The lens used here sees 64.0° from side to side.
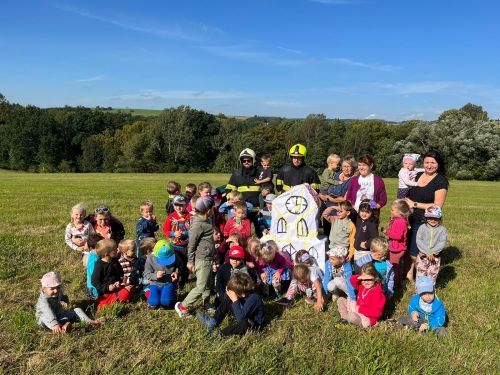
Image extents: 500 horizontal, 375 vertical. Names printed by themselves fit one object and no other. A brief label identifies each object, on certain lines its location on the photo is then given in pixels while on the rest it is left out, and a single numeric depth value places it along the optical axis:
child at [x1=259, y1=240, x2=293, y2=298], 6.38
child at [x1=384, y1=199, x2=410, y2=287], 6.70
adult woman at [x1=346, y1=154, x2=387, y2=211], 7.09
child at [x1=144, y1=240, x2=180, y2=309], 5.73
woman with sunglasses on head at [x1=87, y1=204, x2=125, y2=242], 7.13
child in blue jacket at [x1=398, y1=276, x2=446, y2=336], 5.23
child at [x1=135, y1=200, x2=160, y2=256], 7.53
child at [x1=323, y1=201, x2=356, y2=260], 6.85
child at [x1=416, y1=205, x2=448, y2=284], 6.36
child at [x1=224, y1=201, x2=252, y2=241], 7.01
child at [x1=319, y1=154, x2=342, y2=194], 8.36
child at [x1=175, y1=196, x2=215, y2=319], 5.82
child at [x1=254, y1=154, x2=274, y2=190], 8.34
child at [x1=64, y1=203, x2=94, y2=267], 7.14
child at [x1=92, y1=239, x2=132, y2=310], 5.71
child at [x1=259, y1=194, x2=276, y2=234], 8.02
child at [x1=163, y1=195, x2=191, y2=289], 7.02
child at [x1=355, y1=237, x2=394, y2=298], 6.00
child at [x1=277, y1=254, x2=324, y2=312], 6.09
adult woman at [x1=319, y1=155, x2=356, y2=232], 7.70
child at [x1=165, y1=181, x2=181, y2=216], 8.19
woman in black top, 6.75
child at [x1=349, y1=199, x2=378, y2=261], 6.53
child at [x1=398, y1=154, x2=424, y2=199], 7.31
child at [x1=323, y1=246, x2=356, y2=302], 5.92
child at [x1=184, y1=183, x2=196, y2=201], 8.38
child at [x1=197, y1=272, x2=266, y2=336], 4.93
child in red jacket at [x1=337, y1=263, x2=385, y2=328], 5.30
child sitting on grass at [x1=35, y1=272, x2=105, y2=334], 4.82
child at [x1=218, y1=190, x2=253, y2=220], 7.32
